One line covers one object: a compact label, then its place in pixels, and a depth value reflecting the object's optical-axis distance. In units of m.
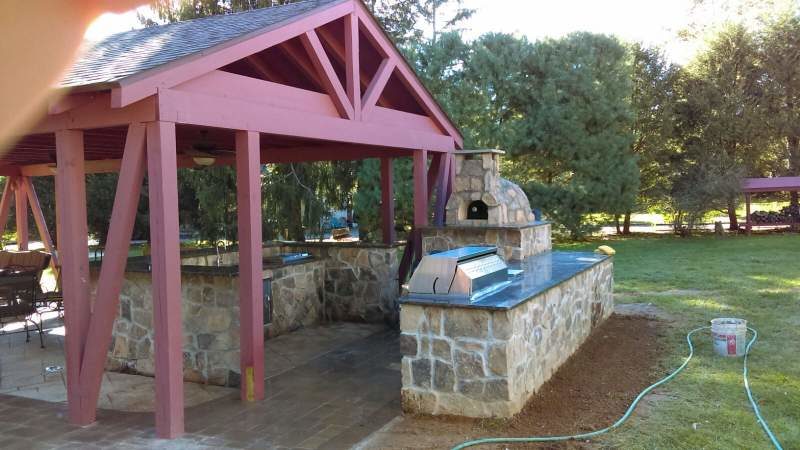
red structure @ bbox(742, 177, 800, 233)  19.52
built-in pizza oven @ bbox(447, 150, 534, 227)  8.27
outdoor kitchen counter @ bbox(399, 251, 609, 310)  4.79
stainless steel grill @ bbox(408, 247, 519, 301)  5.00
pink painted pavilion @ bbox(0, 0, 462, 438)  4.48
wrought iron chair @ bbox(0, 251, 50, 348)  7.43
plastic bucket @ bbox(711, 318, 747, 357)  6.21
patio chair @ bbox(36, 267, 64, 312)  7.86
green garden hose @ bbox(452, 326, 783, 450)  4.20
